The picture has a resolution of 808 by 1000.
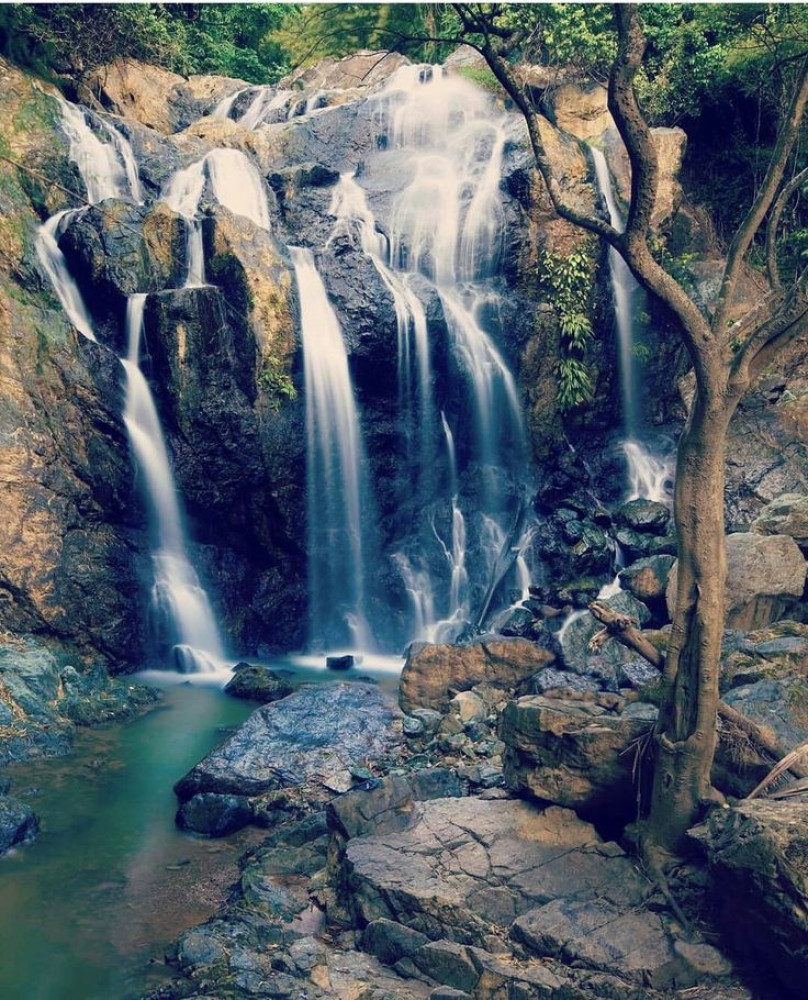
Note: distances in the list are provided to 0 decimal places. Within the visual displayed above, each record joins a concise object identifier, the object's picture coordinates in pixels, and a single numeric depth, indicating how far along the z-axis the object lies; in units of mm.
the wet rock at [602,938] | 5508
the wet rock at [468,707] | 10430
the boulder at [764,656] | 8992
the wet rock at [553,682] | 10969
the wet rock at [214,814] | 8523
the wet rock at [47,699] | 10320
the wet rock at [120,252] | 14539
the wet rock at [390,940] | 5965
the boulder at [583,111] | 20703
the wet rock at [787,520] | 12898
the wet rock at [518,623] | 13617
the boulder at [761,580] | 11734
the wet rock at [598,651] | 11844
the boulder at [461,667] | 11102
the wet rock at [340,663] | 14109
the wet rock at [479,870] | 6137
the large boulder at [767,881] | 5016
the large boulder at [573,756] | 6934
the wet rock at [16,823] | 8047
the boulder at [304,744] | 9289
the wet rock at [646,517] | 15586
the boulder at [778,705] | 7730
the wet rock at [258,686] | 12281
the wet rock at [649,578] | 13430
